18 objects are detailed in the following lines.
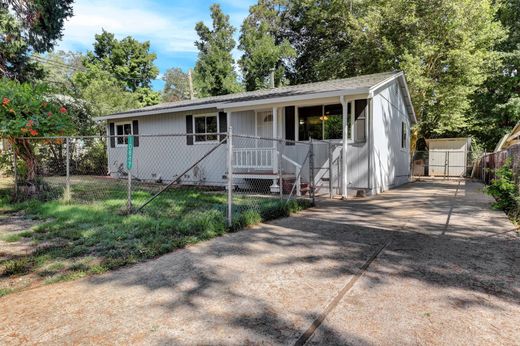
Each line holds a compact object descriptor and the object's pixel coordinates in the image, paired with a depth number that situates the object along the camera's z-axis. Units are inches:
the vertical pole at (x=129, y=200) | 230.1
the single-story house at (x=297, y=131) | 382.6
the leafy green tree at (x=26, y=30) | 573.9
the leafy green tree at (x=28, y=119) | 271.6
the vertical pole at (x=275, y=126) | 401.7
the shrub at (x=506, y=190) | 259.1
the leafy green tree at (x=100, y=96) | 710.3
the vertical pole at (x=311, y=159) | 292.2
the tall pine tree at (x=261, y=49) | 978.7
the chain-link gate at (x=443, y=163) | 792.3
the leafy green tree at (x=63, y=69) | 711.7
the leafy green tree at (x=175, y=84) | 2191.2
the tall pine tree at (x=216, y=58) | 966.4
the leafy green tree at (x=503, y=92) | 810.8
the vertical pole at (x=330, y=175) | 334.3
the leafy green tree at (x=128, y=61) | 1241.4
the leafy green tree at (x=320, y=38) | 823.1
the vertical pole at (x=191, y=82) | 1050.4
